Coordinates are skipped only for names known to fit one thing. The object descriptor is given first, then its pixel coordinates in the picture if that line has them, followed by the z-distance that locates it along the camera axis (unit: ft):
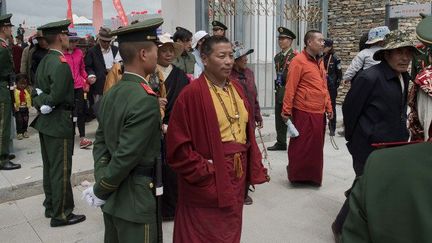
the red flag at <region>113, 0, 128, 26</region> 45.12
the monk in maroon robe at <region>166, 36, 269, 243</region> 8.16
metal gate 27.14
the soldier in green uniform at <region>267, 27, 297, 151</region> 19.39
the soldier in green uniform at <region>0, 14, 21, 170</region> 16.30
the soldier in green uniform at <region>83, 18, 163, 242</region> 6.88
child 22.18
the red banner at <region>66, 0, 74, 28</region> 46.59
